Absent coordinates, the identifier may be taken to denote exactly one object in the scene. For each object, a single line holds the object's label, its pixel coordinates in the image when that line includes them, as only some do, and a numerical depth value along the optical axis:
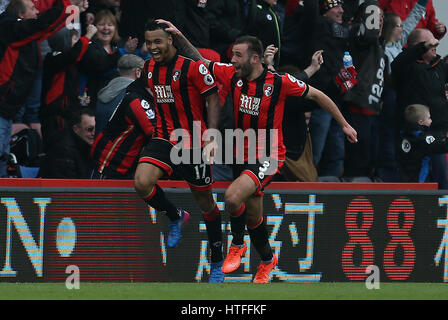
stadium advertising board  17.22
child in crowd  20.83
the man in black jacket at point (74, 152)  18.33
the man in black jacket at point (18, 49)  18.64
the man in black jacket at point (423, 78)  22.03
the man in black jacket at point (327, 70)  20.72
